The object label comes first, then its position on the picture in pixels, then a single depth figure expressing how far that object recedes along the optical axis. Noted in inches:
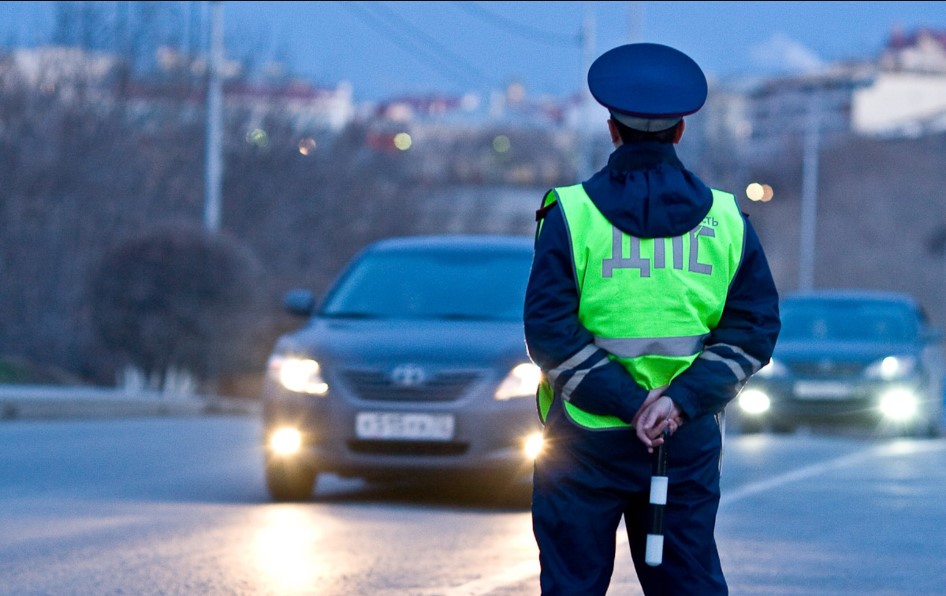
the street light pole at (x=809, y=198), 2345.0
